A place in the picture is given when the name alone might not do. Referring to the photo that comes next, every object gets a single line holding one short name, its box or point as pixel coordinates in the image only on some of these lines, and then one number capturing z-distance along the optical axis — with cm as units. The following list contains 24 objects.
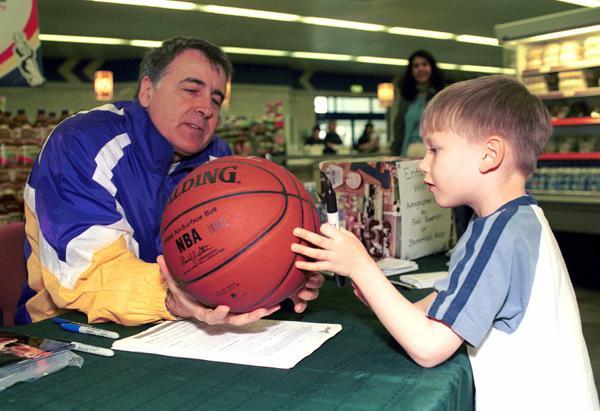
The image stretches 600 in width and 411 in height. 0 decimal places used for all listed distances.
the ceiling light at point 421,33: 1109
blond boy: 104
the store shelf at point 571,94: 512
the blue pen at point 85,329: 125
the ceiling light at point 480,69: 1720
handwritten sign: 203
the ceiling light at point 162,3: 845
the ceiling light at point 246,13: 888
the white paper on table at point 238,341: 108
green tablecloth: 90
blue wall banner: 335
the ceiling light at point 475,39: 1215
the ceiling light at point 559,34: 518
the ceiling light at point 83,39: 1103
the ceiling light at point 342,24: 1005
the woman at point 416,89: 488
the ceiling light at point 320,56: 1404
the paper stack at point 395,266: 182
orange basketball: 110
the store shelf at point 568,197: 501
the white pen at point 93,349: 112
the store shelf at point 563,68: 515
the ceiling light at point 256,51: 1302
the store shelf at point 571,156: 517
